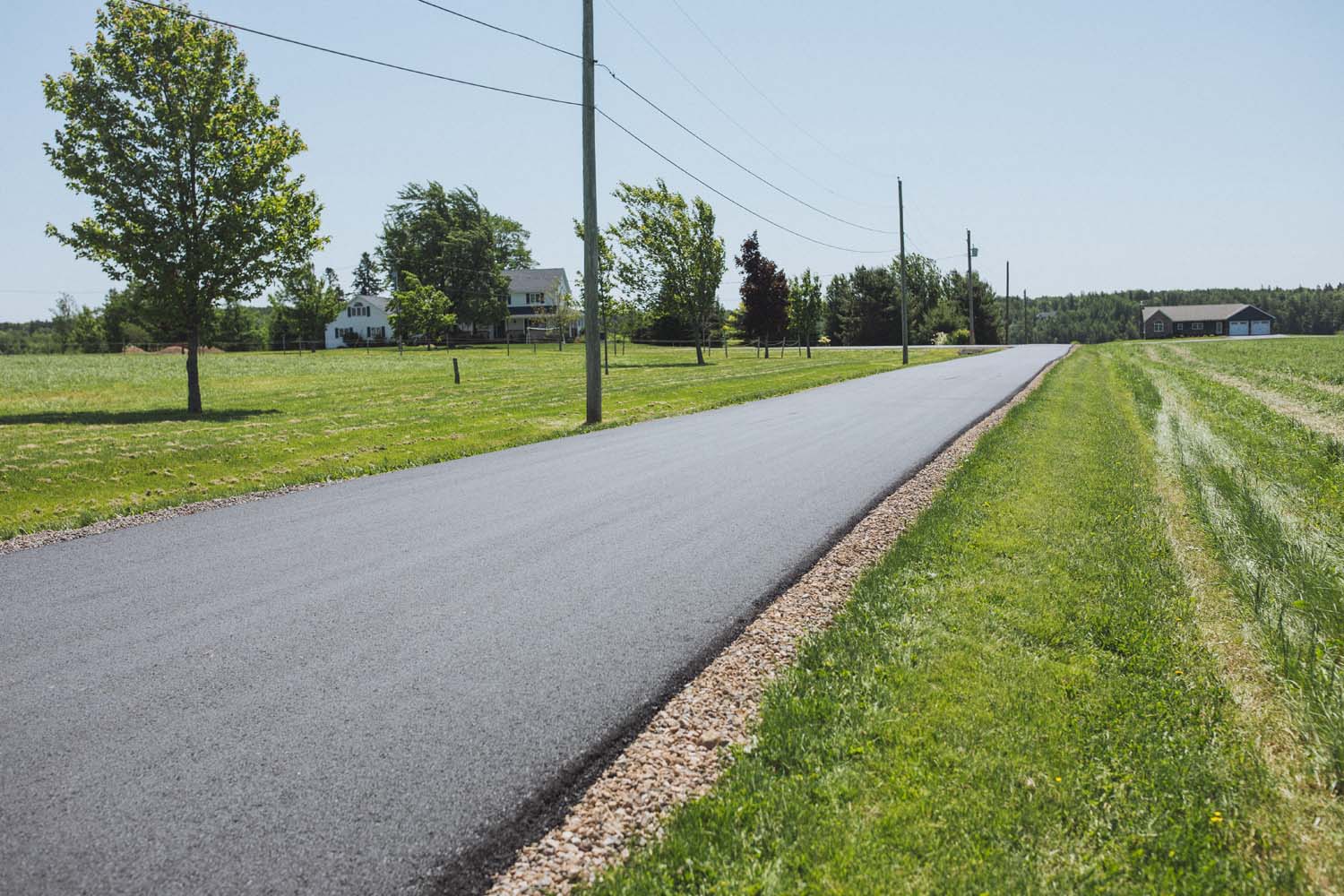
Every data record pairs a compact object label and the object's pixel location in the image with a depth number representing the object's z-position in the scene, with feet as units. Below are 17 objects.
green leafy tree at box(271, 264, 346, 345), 248.93
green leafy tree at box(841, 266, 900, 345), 274.36
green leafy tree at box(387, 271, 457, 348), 200.13
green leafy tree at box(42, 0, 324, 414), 56.65
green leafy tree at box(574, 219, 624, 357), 140.46
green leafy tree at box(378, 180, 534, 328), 241.14
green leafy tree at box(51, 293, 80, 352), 308.99
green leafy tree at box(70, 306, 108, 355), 259.19
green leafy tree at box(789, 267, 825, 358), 189.98
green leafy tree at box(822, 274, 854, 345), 288.71
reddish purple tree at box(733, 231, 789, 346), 152.76
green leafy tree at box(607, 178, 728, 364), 139.13
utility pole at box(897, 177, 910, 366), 123.44
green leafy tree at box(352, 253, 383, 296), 338.75
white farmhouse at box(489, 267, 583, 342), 270.67
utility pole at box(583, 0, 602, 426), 50.60
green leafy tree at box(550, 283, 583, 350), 209.81
